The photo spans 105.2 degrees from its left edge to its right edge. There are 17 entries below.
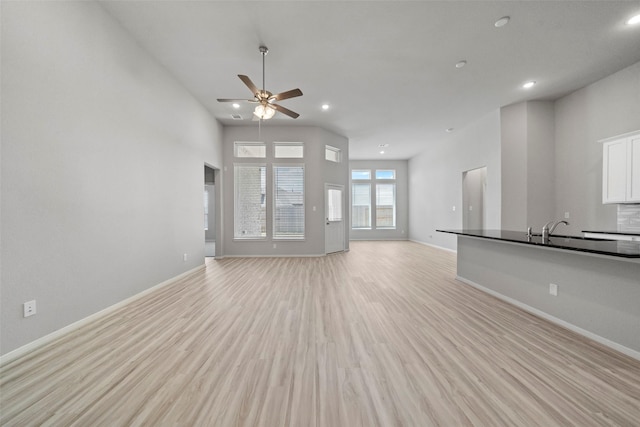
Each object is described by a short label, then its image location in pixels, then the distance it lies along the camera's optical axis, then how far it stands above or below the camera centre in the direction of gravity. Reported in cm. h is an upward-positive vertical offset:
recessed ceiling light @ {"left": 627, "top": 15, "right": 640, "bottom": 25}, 283 +222
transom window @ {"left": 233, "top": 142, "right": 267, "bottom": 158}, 648 +164
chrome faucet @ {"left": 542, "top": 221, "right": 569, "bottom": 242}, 272 -27
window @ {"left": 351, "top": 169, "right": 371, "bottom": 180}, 1020 +152
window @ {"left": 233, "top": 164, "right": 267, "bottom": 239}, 645 +23
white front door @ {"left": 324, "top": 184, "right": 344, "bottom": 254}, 676 -22
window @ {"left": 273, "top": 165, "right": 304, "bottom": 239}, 648 +23
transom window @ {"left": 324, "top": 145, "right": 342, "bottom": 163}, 702 +168
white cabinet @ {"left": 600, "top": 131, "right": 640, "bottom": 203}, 352 +62
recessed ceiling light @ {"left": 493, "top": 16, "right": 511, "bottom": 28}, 285 +223
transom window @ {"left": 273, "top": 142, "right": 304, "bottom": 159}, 652 +162
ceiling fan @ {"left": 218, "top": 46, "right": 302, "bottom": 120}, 329 +154
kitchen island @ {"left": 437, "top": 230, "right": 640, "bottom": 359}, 198 -73
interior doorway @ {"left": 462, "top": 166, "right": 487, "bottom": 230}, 684 +31
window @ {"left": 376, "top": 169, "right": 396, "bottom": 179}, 1026 +153
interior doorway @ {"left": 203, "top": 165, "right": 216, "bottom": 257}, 990 -13
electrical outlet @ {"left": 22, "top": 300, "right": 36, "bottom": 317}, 199 -79
